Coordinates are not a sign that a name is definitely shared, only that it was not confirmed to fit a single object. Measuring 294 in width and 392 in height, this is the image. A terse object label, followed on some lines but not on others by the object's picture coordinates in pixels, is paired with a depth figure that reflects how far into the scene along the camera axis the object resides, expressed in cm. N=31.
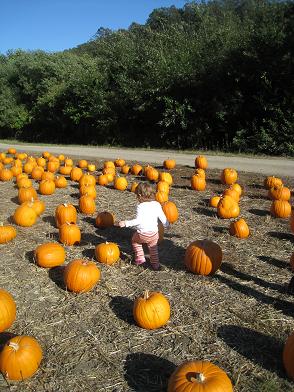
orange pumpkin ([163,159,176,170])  1279
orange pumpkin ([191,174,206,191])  967
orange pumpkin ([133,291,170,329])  397
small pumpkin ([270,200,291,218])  735
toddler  534
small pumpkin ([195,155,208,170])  1206
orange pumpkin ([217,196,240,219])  741
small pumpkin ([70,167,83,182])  1109
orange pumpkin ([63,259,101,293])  468
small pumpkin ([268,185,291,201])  815
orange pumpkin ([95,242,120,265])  545
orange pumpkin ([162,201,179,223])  708
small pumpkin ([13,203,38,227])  715
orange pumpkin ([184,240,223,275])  498
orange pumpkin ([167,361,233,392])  287
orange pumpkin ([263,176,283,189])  928
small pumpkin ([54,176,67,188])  1012
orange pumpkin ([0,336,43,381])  331
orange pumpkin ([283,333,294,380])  326
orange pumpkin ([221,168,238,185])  997
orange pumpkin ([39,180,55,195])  945
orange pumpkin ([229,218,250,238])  641
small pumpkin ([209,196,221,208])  814
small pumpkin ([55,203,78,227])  695
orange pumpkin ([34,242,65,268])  537
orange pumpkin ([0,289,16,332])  397
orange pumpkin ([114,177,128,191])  991
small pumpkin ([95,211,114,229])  698
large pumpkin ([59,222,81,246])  617
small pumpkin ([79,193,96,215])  788
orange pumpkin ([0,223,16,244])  628
